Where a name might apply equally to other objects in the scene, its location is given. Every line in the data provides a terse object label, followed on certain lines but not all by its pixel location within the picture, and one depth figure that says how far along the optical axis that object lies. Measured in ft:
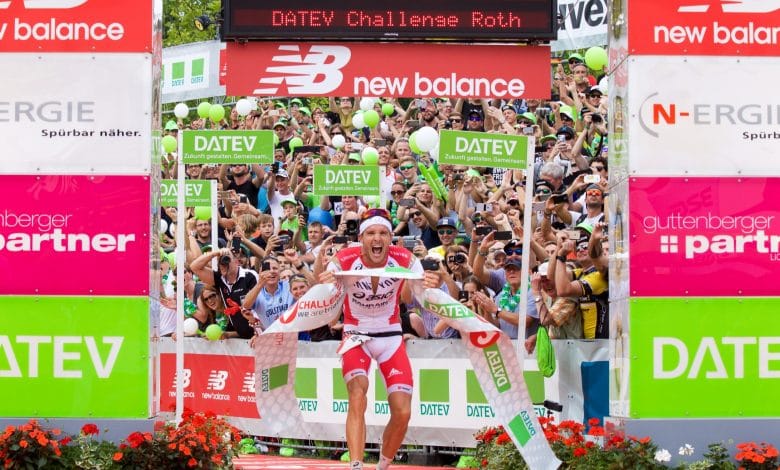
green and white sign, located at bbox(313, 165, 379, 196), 54.80
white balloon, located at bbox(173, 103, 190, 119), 87.30
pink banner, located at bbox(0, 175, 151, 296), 32.48
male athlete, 36.91
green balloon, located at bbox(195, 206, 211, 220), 69.46
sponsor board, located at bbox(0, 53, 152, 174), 32.58
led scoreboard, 36.52
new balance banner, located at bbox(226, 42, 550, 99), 37.09
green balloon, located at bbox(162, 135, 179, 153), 80.23
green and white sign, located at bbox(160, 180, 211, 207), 55.88
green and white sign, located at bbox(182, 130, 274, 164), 47.39
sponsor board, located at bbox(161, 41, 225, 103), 87.15
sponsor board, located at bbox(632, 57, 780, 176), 32.40
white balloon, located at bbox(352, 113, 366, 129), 74.69
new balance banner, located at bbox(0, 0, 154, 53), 32.73
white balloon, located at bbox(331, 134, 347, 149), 73.10
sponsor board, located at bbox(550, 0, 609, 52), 65.16
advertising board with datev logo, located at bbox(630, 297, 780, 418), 32.24
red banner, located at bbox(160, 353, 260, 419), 58.39
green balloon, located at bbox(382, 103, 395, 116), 77.46
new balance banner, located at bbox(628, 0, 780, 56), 32.58
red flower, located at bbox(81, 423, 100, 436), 31.63
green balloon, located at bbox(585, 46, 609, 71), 63.93
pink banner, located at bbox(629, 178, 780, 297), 32.30
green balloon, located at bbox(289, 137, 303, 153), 74.84
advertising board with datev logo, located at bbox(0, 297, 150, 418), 32.48
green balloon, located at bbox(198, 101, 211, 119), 86.63
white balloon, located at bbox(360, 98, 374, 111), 76.38
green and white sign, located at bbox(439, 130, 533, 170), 43.62
